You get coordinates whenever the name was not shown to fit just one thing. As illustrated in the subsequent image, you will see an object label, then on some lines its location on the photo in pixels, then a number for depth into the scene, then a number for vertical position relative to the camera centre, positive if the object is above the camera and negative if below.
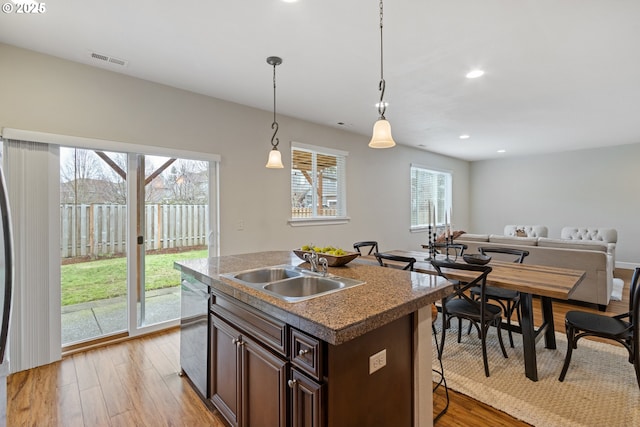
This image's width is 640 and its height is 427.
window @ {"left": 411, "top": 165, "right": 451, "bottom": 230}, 7.05 +0.46
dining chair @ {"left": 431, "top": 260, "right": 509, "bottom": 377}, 2.41 -0.86
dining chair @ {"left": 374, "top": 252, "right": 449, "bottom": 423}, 2.07 -1.25
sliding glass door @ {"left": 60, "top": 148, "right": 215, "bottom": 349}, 2.95 -0.27
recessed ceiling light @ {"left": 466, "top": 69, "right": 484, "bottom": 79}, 3.08 +1.43
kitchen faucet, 2.02 -0.34
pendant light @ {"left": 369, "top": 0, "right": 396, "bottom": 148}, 2.12 +0.54
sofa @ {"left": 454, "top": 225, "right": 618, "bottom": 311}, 3.81 -0.60
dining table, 2.26 -0.57
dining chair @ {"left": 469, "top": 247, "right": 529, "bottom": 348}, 2.79 -0.81
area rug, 1.97 -1.33
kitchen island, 1.23 -0.68
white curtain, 2.55 -0.34
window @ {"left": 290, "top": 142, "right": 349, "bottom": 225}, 4.76 +0.45
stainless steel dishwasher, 2.07 -0.89
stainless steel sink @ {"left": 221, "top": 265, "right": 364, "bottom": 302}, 1.85 -0.46
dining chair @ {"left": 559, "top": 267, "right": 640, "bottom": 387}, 2.07 -0.87
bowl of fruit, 2.26 -0.34
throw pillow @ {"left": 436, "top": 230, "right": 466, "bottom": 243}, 4.76 -0.41
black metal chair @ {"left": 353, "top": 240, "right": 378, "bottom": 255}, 4.12 -0.45
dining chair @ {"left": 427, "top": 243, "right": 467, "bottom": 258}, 3.70 -0.59
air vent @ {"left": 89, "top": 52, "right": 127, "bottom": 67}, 2.74 +1.42
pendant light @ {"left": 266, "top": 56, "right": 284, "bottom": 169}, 2.88 +0.52
